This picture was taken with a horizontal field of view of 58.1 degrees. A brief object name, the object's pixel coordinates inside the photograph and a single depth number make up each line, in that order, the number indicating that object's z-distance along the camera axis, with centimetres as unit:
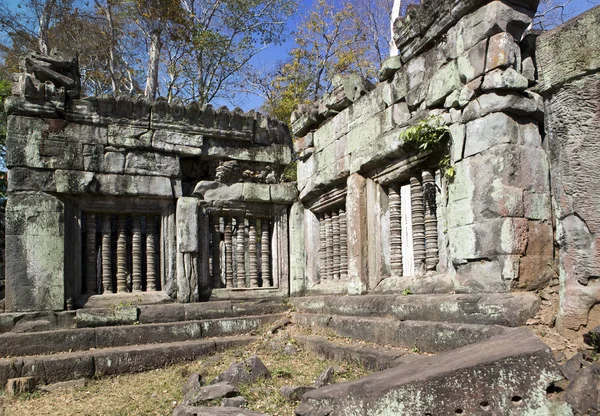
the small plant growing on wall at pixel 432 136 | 494
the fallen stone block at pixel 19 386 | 520
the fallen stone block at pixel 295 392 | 427
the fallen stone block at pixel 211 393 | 426
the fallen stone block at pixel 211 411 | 371
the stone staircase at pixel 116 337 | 579
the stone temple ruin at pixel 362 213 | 351
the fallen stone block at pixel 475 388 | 287
